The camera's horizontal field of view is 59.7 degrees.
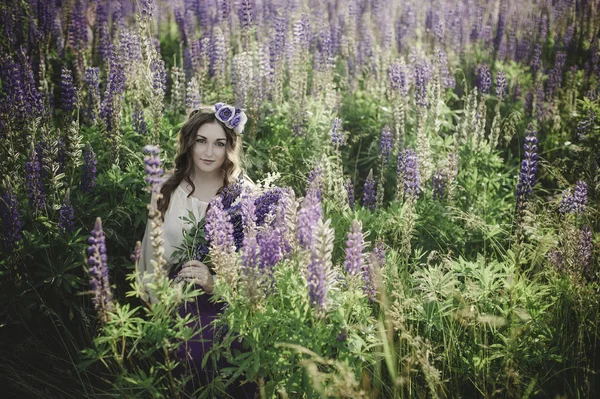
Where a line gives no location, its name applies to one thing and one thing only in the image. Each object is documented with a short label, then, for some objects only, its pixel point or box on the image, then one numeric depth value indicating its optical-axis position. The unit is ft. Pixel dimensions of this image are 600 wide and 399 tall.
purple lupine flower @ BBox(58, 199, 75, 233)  10.31
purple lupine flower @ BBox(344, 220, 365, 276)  7.39
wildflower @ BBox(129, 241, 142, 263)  7.04
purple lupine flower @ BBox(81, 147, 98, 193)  11.73
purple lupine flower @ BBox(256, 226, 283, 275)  7.74
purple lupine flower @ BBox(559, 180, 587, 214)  11.44
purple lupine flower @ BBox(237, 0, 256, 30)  16.98
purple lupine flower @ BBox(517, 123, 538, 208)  11.46
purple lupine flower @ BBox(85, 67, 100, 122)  14.17
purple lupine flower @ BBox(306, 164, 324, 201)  11.32
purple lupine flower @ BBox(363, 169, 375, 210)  13.85
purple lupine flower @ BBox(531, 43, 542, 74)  21.59
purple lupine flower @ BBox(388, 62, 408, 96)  16.26
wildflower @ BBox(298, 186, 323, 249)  7.58
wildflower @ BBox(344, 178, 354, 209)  13.88
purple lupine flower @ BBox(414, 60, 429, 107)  15.75
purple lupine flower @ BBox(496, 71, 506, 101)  15.96
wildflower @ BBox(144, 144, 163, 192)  6.77
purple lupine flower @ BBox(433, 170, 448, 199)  13.96
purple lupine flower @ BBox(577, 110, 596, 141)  15.57
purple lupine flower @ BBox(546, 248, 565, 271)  10.25
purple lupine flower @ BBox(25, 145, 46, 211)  10.55
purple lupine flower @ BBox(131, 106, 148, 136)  14.29
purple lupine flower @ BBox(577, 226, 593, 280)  9.60
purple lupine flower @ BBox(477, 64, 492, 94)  16.75
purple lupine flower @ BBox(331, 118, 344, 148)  13.75
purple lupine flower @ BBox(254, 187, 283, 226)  9.59
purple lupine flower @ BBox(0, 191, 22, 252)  9.83
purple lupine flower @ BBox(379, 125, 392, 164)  14.58
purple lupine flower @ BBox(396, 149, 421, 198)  11.99
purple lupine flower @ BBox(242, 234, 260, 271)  7.50
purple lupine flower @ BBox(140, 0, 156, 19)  13.73
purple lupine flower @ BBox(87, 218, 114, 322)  7.01
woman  11.29
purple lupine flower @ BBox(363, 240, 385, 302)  8.87
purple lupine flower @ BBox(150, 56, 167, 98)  13.45
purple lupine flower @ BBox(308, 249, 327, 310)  7.04
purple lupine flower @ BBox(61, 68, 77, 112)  13.55
